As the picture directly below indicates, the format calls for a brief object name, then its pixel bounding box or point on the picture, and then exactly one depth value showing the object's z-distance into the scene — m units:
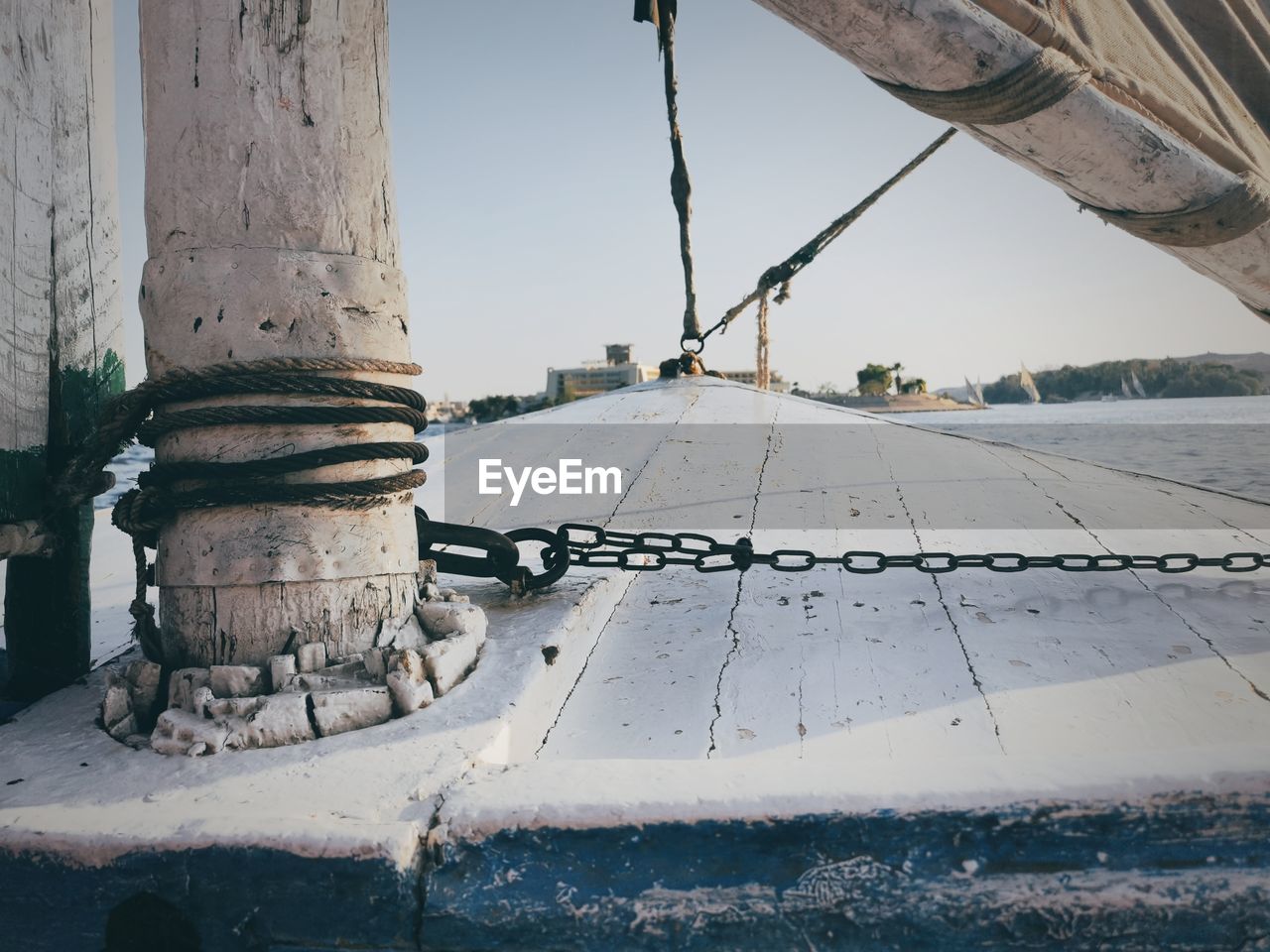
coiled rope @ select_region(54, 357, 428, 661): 1.31
